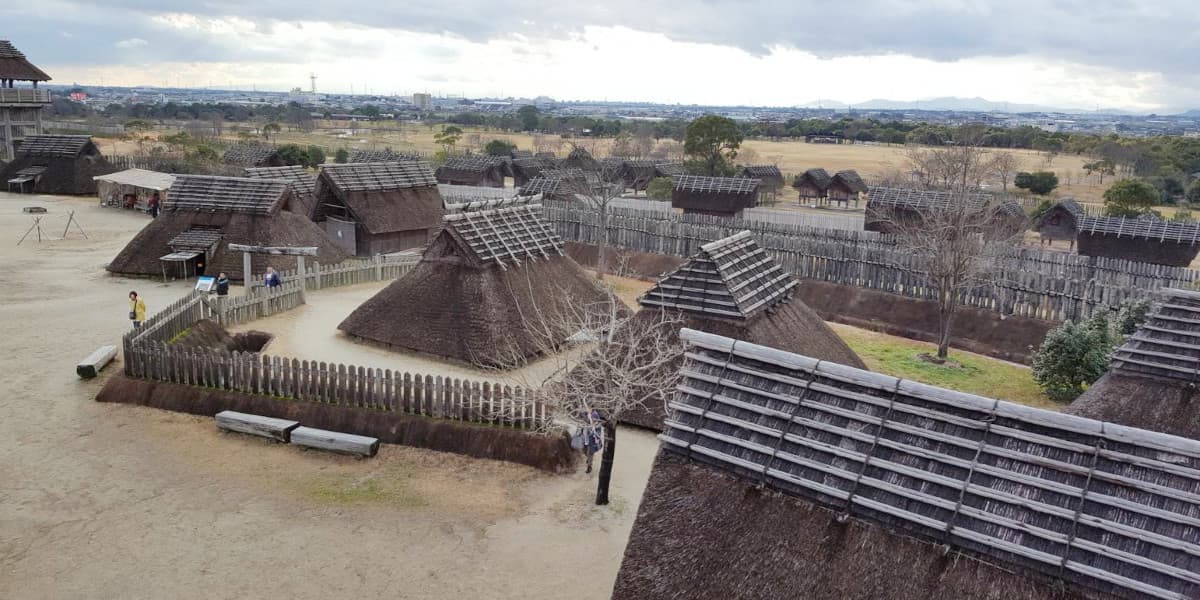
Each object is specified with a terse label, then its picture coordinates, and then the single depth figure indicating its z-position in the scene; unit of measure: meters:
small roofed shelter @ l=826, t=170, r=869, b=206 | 56.44
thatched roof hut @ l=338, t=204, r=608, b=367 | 17.89
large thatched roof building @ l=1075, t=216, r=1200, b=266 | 29.34
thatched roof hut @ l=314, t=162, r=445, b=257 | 31.27
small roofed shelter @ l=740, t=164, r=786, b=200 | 59.34
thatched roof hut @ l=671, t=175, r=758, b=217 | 40.72
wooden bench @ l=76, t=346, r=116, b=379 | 17.47
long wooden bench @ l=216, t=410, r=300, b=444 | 14.59
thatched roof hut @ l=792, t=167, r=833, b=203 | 58.06
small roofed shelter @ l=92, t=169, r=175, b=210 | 42.16
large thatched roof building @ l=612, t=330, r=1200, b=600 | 6.32
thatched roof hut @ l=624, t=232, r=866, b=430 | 14.87
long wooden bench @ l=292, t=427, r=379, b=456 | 14.01
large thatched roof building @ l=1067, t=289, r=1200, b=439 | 11.66
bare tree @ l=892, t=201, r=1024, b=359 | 20.50
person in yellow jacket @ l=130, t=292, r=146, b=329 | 19.27
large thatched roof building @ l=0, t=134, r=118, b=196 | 48.31
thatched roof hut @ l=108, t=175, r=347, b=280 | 26.53
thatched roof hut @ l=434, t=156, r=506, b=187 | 55.56
